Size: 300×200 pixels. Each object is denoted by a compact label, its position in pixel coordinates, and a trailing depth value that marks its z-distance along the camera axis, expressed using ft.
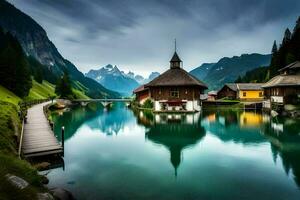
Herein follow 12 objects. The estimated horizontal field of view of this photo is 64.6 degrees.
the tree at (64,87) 300.40
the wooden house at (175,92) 173.17
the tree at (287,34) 374.32
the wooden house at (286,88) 152.56
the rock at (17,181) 27.81
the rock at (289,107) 143.72
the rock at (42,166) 48.82
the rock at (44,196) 27.97
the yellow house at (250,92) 247.91
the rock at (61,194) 33.24
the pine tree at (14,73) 178.29
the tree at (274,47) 400.43
